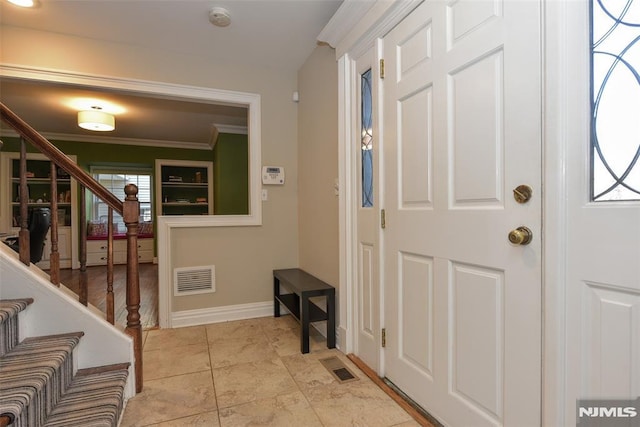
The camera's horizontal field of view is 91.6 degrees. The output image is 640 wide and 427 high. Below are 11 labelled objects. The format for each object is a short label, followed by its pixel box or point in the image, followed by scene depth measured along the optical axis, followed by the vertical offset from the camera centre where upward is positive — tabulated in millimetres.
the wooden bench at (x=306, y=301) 2195 -719
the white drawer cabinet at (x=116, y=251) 6031 -840
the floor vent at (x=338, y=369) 1855 -1023
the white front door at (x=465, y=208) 1062 -8
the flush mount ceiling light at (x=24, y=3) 2035 +1366
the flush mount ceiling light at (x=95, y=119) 3885 +1135
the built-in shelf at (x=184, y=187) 6238 +453
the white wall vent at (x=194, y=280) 2762 -653
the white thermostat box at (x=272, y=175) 2992 +315
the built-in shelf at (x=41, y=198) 5219 +205
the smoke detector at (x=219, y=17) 2142 +1356
